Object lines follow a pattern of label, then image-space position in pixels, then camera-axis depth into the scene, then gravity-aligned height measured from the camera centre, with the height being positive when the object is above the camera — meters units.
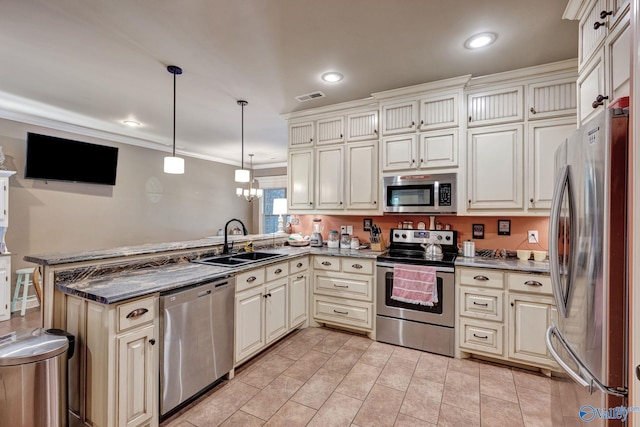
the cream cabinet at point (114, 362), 1.56 -0.86
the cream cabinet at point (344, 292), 3.10 -0.87
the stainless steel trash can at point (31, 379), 1.45 -0.87
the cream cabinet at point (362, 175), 3.40 +0.48
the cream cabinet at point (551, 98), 2.53 +1.08
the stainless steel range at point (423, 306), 2.72 -0.91
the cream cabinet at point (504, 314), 2.38 -0.86
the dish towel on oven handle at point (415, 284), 2.75 -0.68
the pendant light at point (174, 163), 2.63 +0.49
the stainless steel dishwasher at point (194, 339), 1.83 -0.88
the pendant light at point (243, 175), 3.96 +0.55
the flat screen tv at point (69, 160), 3.94 +0.80
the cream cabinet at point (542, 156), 2.59 +0.56
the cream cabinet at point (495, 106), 2.73 +1.09
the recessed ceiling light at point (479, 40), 2.12 +1.35
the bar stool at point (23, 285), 3.76 -0.97
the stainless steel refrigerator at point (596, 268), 1.00 -0.20
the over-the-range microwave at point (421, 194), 2.97 +0.24
